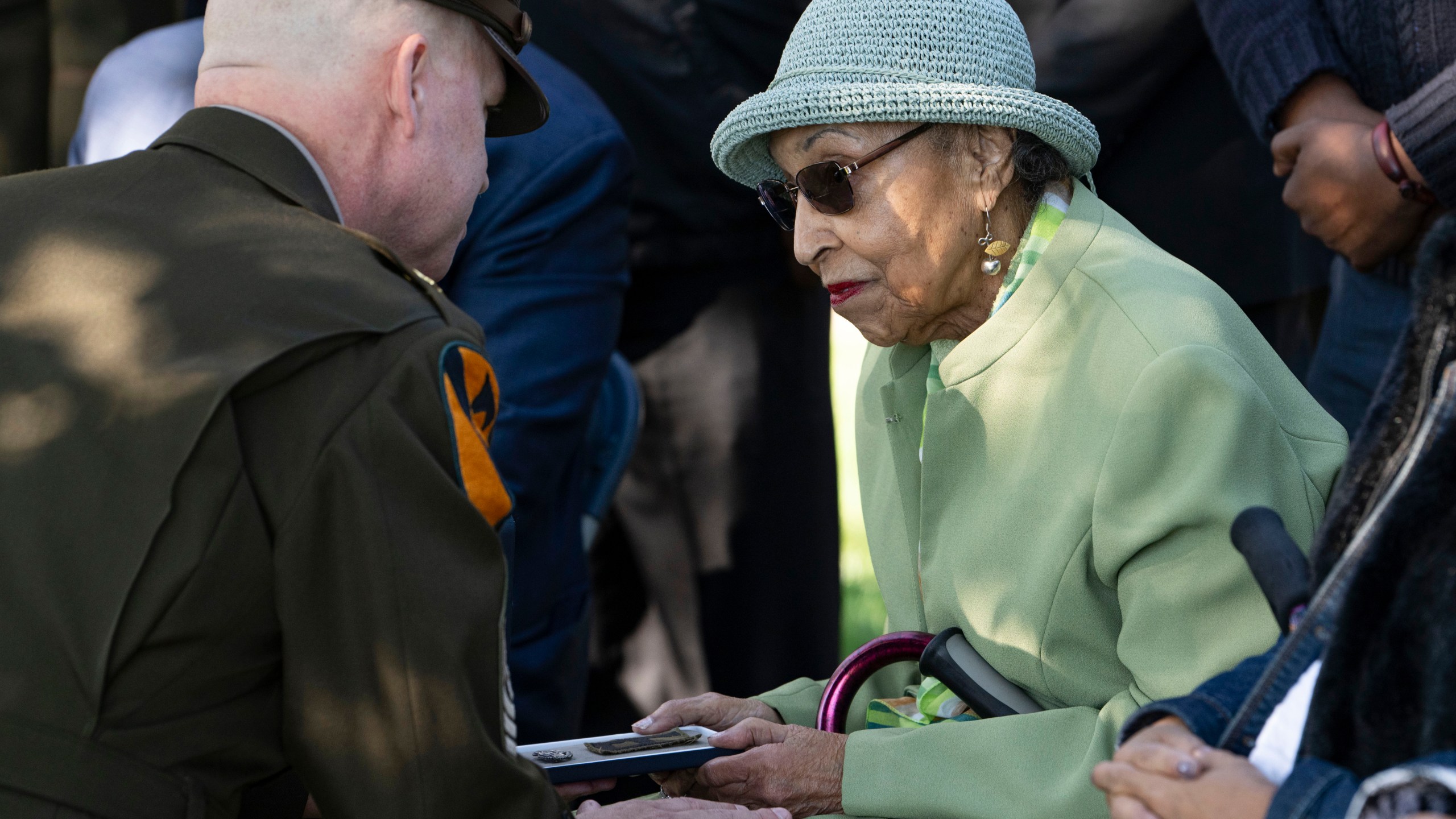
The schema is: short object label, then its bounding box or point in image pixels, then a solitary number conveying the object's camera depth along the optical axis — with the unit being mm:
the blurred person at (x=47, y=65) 4965
